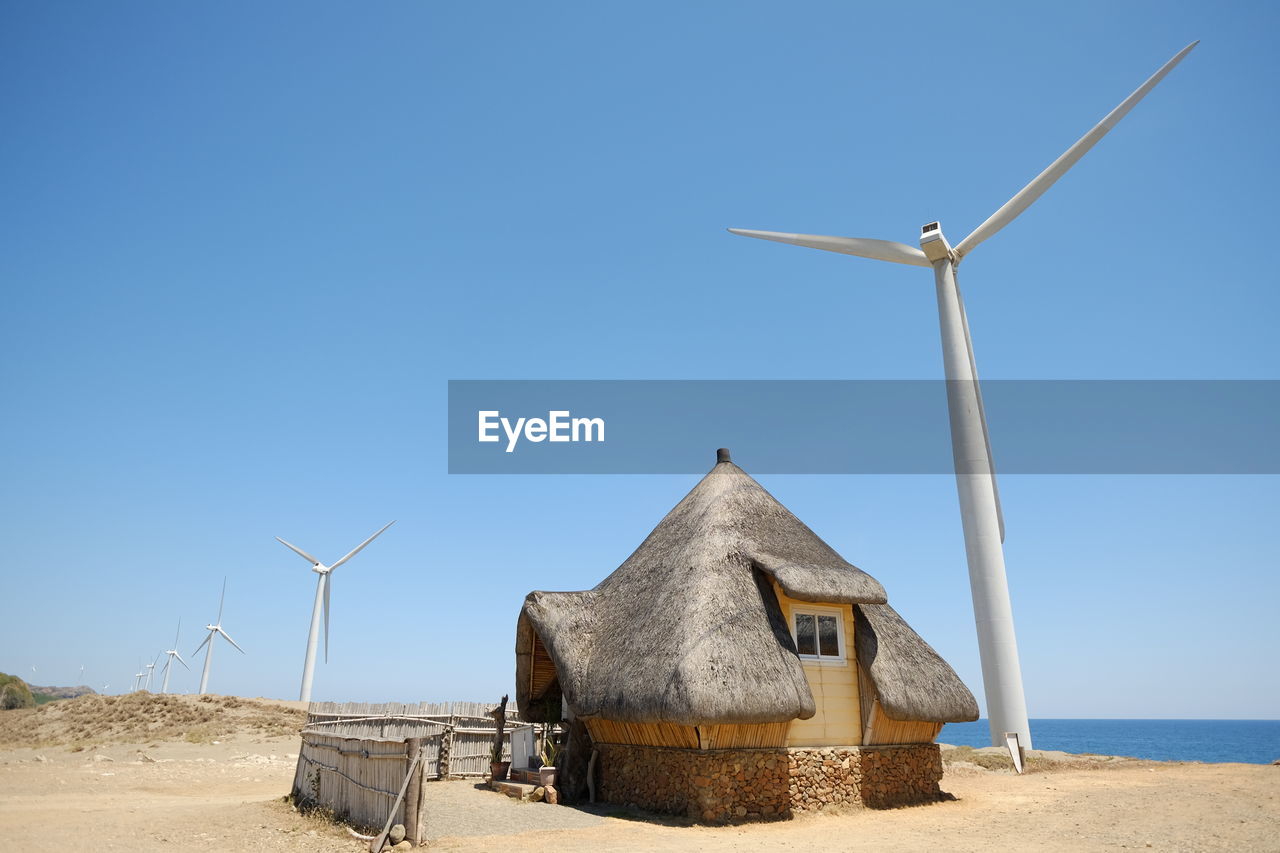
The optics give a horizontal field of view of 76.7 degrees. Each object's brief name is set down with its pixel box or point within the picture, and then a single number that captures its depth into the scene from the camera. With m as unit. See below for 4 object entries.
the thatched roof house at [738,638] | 14.20
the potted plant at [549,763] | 17.00
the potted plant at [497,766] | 19.86
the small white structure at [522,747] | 18.95
